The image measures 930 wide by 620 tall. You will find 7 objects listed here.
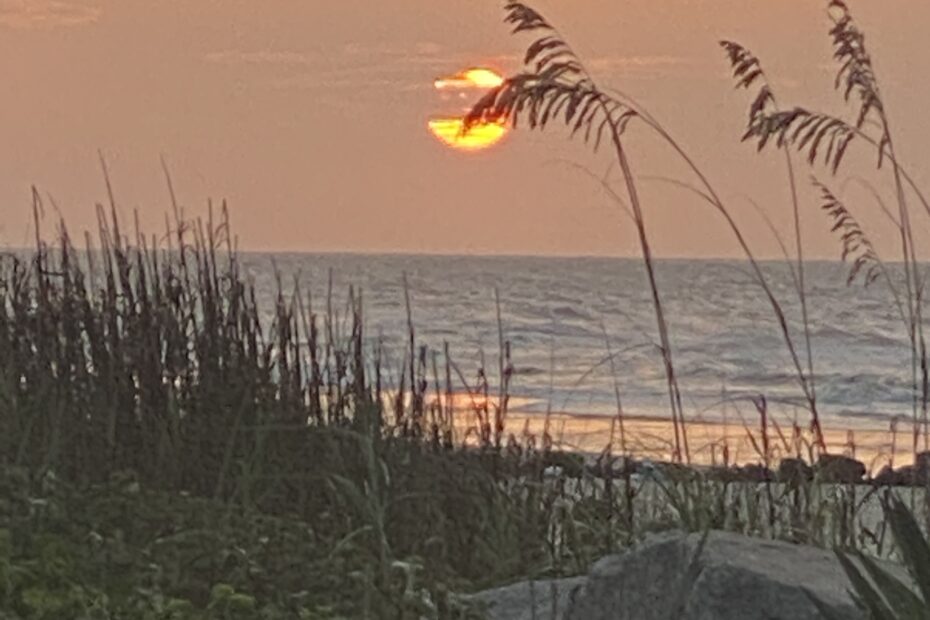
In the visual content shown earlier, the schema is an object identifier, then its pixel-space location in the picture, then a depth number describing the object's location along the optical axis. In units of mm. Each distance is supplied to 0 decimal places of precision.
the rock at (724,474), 14914
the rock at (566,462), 15711
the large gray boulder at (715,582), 9695
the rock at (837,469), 13633
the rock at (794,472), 14297
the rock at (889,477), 13412
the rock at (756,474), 14805
